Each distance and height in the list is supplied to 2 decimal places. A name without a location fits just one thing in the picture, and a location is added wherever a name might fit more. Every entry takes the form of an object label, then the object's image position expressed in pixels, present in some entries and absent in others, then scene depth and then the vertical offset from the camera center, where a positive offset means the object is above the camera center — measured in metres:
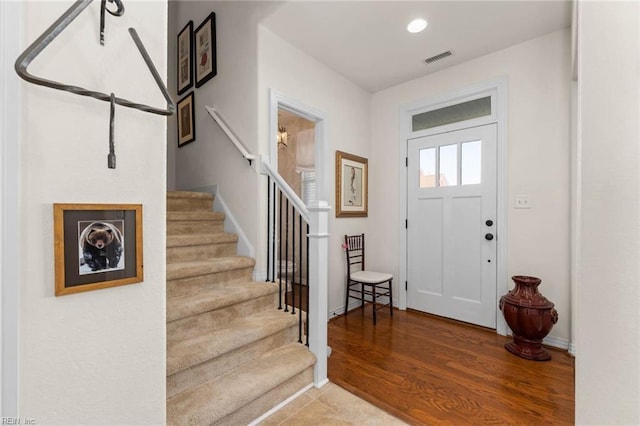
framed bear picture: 0.82 -0.11
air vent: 2.87 +1.59
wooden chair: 3.14 -0.76
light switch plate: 2.66 +0.08
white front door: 2.89 -0.16
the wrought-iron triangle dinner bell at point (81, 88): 0.69 +0.38
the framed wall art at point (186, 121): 3.29 +1.06
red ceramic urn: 2.27 -0.87
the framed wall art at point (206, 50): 2.96 +1.73
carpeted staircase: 1.47 -0.78
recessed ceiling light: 2.42 +1.61
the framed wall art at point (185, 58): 3.35 +1.84
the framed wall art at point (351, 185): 3.30 +0.30
